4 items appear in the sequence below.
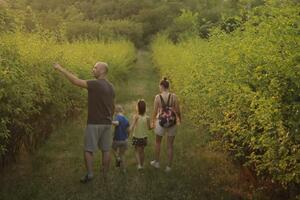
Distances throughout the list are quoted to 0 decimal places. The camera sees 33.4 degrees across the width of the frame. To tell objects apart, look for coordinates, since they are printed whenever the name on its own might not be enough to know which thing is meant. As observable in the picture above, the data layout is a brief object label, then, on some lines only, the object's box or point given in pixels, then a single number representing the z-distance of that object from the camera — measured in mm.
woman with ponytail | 9648
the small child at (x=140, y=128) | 9841
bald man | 8453
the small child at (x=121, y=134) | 9531
